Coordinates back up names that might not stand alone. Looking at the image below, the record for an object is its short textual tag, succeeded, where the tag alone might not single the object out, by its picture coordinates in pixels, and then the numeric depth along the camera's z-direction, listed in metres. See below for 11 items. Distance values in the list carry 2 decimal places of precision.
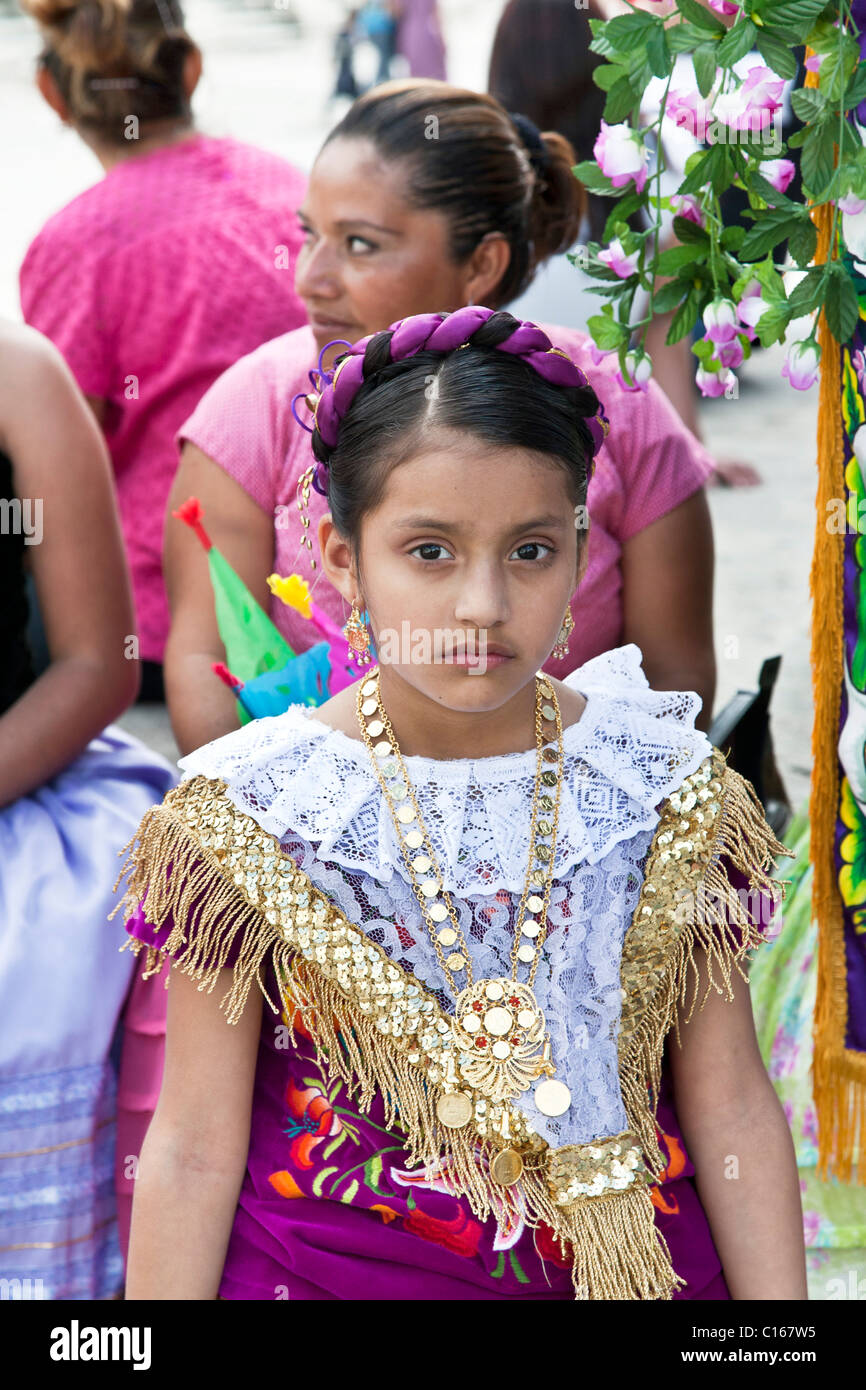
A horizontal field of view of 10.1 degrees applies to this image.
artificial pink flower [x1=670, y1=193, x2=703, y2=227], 2.79
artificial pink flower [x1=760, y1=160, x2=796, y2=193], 2.74
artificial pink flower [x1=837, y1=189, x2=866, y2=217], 2.71
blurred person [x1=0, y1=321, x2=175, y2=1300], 2.96
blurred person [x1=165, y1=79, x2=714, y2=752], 3.16
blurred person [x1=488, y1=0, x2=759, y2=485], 4.11
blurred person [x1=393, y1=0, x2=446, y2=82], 10.52
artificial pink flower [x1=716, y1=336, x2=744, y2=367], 2.78
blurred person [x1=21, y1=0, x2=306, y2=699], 3.93
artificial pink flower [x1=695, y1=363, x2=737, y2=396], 2.81
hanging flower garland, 2.67
